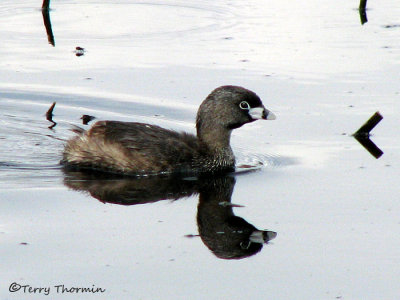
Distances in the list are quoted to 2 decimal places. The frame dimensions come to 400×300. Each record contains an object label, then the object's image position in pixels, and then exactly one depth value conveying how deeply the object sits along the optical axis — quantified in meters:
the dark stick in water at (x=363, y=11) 19.88
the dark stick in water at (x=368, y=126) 13.32
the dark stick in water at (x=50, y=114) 14.35
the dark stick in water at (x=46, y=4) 20.65
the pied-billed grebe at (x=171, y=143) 12.25
